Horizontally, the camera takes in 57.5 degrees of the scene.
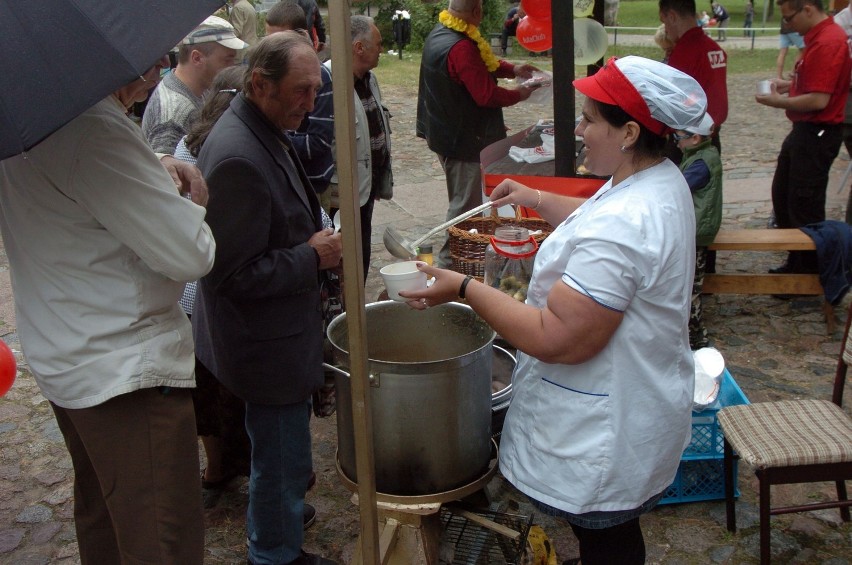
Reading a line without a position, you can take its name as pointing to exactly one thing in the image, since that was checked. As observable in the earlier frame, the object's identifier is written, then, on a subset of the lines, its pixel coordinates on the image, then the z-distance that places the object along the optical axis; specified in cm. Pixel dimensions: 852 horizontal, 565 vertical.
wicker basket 358
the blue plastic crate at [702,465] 318
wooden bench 493
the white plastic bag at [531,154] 505
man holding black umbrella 176
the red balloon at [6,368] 248
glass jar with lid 321
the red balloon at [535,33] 650
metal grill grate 271
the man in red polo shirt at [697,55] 526
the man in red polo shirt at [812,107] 505
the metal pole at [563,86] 450
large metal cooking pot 222
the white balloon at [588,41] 594
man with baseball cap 364
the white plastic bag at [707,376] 316
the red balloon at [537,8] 637
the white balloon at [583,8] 592
